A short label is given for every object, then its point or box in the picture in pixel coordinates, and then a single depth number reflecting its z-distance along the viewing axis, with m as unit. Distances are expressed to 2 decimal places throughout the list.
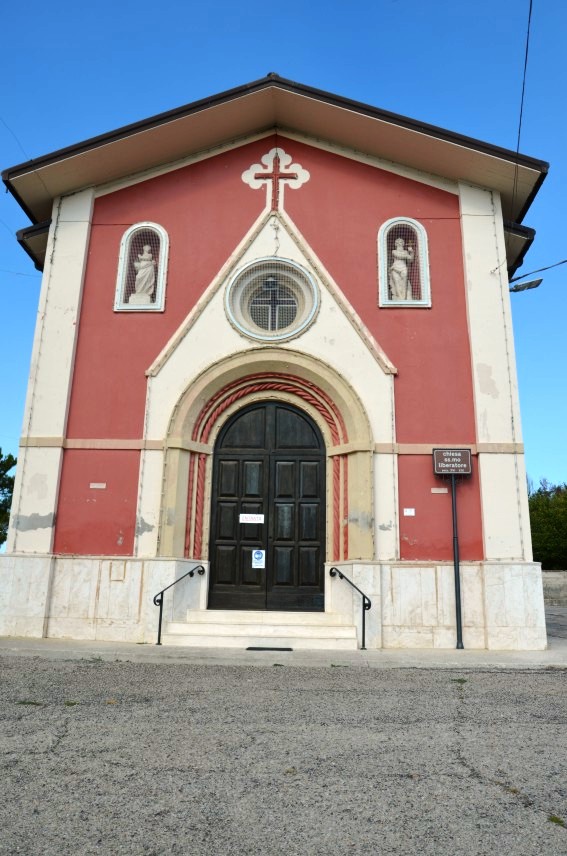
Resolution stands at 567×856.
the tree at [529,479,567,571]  29.83
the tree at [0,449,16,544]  28.45
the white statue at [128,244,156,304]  11.18
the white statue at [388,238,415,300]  11.00
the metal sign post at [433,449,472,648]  9.94
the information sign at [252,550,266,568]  10.47
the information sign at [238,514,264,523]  10.63
